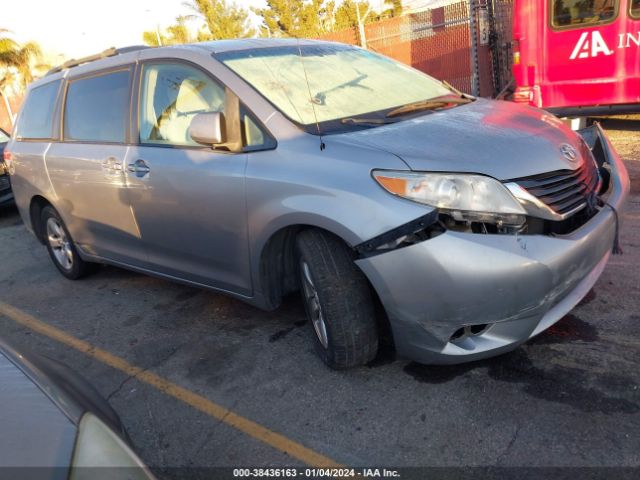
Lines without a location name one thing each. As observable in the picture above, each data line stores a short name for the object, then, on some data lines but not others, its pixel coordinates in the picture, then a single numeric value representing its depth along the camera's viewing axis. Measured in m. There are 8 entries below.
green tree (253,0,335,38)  29.26
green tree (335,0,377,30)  29.16
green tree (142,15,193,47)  36.25
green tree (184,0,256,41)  32.22
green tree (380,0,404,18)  30.39
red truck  7.17
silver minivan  2.39
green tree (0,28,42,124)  23.75
